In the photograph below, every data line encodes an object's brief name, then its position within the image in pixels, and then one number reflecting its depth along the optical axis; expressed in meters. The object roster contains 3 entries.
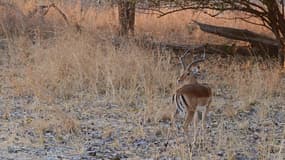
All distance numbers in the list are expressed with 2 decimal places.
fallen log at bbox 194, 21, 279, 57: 21.30
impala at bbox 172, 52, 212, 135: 11.95
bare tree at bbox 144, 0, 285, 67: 19.42
